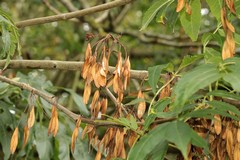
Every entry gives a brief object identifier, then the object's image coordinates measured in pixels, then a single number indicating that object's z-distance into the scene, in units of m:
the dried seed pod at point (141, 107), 0.94
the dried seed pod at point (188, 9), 0.88
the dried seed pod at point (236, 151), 0.84
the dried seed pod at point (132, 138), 0.92
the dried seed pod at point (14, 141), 0.99
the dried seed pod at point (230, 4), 0.81
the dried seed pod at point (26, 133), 0.97
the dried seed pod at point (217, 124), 0.85
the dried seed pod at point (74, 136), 0.94
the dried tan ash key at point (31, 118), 0.96
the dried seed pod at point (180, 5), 0.85
